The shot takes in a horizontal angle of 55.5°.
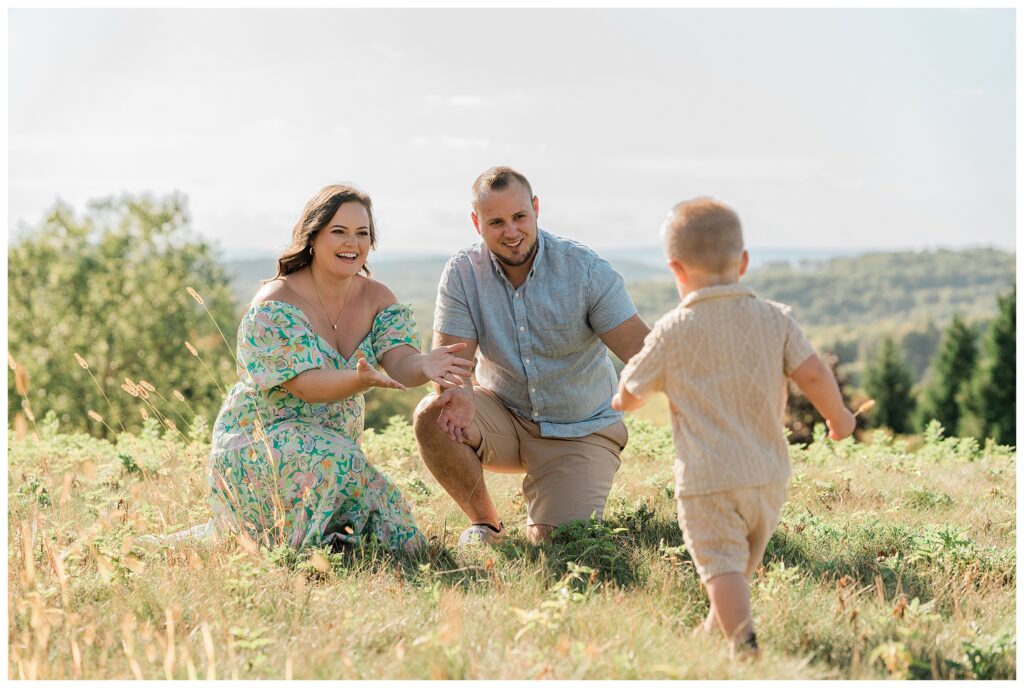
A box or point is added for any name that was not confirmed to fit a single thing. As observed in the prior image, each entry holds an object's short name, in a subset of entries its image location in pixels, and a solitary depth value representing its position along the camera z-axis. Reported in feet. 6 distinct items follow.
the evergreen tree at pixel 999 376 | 151.23
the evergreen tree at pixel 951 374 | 167.94
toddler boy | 11.51
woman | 16.10
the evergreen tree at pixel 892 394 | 182.80
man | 18.03
